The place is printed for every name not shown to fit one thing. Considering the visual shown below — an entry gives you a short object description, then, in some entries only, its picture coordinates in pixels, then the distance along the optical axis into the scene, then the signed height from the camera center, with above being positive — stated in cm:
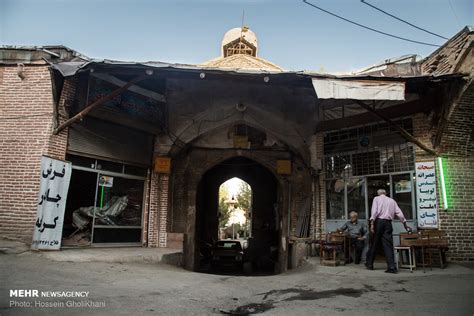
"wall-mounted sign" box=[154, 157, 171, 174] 1044 +168
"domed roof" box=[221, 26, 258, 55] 1866 +973
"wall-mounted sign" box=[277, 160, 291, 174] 1124 +179
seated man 834 -13
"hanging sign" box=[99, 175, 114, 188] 930 +108
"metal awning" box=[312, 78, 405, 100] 748 +282
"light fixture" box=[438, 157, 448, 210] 774 +92
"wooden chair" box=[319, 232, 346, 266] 810 -50
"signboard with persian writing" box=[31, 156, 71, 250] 748 +39
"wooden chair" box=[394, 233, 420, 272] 695 -36
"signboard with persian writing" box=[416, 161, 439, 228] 785 +70
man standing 688 +9
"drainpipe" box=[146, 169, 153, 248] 1022 +50
